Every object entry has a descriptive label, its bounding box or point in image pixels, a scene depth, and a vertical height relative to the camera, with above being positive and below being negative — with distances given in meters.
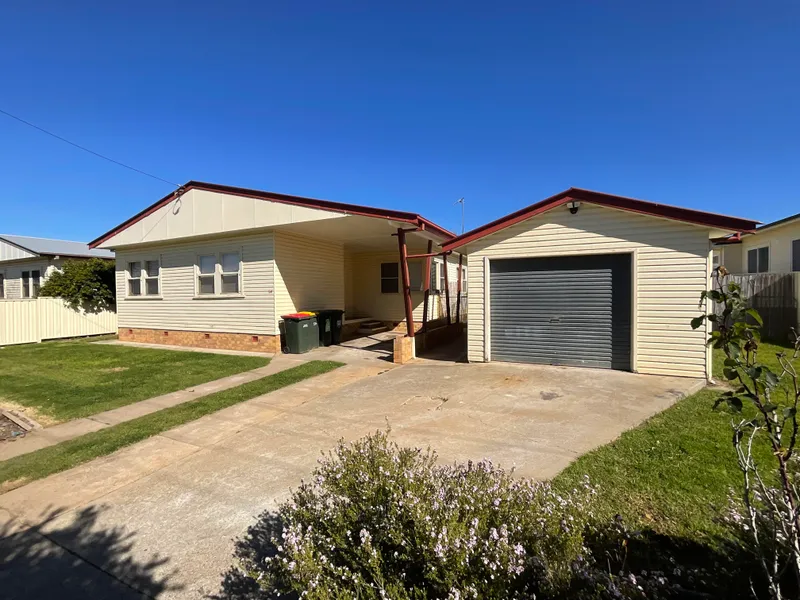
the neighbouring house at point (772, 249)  13.34 +1.36
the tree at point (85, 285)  17.16 +0.53
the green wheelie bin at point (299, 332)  11.23 -1.08
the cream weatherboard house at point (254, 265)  11.05 +0.98
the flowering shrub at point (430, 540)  1.80 -1.24
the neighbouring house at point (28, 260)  18.38 +1.75
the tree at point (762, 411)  1.54 -0.49
